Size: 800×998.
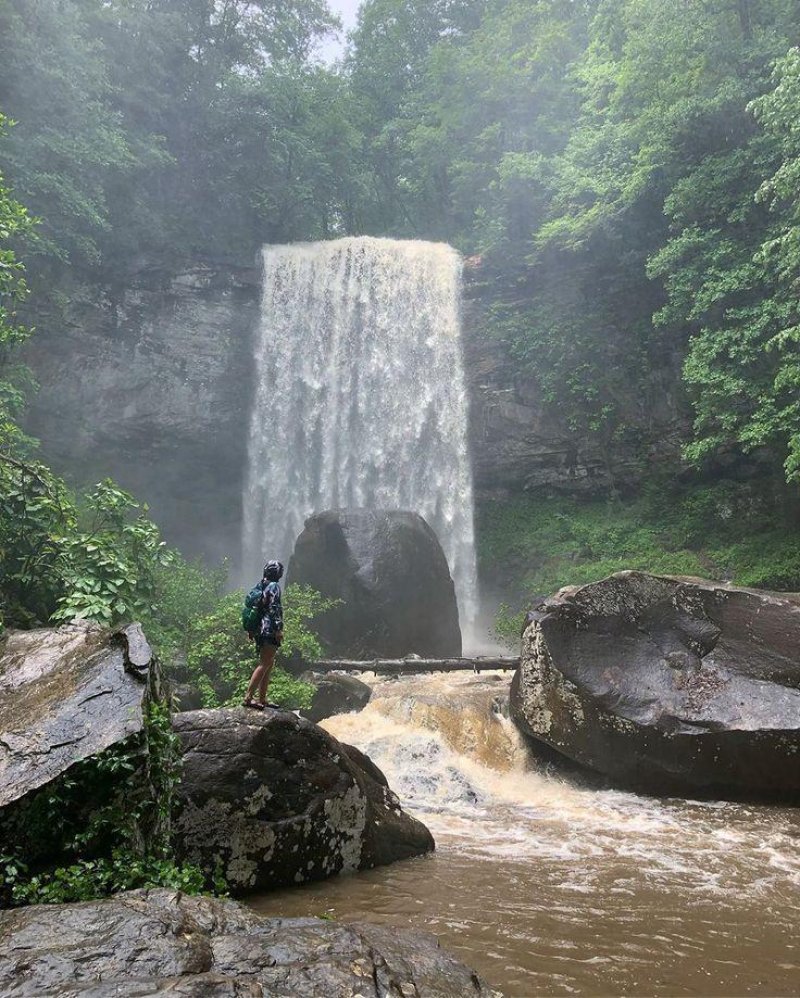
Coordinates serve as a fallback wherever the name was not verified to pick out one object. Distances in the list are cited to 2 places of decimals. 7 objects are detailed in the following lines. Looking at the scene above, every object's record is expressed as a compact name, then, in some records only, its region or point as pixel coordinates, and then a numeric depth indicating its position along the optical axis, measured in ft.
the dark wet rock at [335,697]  33.83
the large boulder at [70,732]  11.35
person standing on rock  20.07
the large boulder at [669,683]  25.68
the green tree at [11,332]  30.96
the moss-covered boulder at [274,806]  16.25
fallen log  43.52
